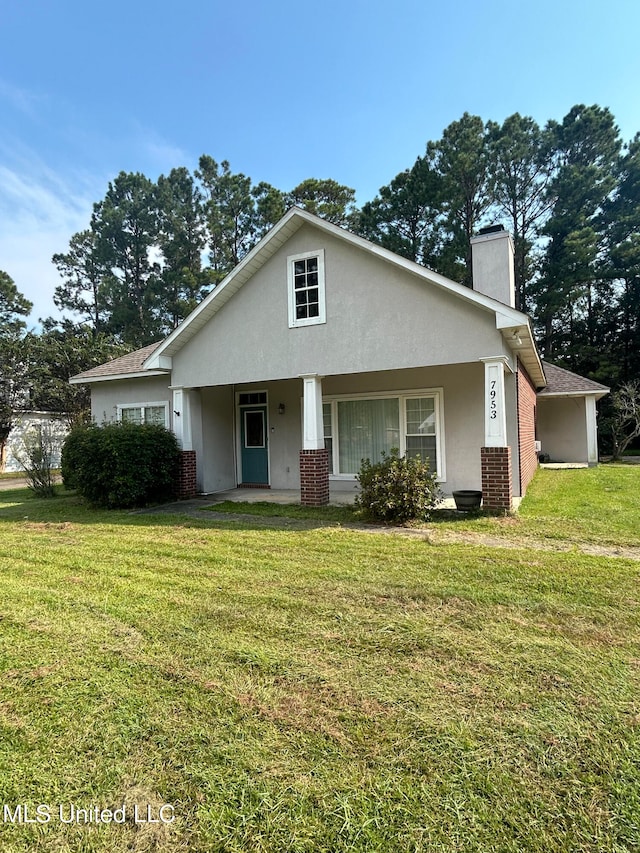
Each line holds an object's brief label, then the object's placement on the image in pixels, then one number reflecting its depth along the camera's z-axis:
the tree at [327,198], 29.19
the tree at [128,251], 33.06
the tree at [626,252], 26.20
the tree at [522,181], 27.48
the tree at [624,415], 19.72
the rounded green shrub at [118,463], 9.63
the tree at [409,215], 27.66
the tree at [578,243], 26.12
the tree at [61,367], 21.80
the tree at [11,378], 21.31
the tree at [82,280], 34.81
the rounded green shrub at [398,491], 7.71
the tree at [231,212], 32.59
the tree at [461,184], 26.55
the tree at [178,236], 32.41
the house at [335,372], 8.20
